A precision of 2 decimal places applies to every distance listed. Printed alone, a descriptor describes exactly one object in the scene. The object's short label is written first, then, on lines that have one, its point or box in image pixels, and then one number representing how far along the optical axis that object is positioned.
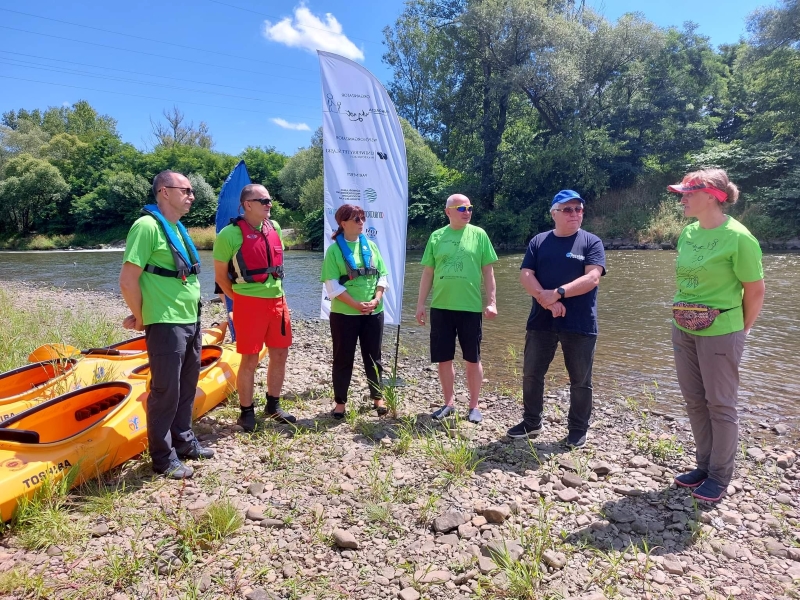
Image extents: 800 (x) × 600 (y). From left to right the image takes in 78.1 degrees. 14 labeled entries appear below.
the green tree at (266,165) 46.67
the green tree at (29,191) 42.85
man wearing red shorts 3.66
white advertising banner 4.96
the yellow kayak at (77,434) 2.74
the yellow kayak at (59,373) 3.97
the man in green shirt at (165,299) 2.98
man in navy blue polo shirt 3.49
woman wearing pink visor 2.76
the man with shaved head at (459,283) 4.03
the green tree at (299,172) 38.40
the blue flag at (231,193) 6.30
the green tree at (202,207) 39.38
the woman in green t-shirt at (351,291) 4.02
